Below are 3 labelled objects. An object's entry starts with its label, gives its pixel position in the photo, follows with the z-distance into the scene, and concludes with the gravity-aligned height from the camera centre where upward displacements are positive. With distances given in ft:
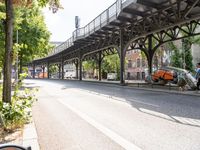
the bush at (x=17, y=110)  13.21 -3.14
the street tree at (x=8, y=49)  14.05 +2.38
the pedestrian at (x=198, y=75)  37.67 -0.29
